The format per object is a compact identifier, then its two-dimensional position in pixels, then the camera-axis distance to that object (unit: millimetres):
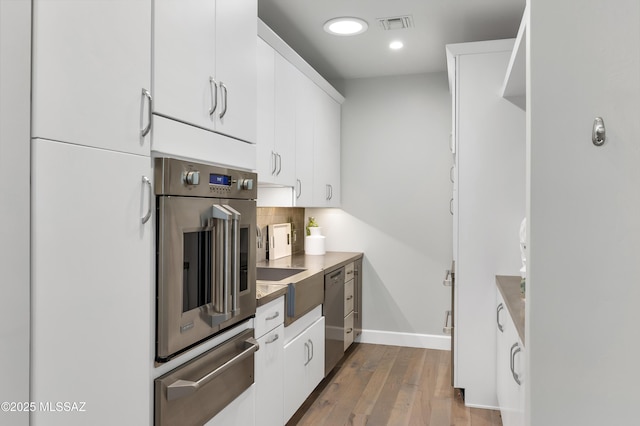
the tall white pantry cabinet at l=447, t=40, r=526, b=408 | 2904
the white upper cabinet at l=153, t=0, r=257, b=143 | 1484
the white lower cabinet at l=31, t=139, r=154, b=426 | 1065
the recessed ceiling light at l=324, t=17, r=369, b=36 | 3068
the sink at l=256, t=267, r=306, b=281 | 3227
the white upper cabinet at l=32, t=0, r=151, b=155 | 1063
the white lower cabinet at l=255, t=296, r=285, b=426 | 2186
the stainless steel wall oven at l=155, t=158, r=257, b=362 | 1464
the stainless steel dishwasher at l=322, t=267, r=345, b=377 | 3294
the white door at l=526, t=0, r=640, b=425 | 1255
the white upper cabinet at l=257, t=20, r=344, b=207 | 2795
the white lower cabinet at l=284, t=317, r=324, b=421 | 2578
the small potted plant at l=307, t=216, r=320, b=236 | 4262
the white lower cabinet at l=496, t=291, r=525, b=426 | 1835
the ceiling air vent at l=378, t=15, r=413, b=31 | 3041
